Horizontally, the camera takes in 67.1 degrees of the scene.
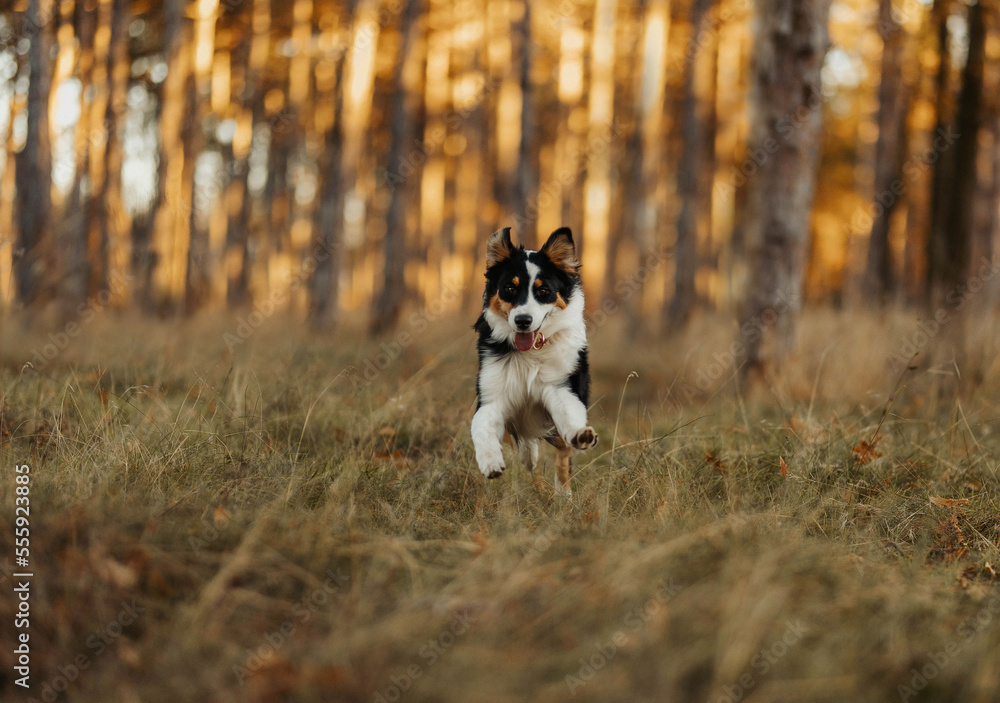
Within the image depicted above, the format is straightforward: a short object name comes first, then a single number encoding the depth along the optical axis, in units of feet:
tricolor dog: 13.64
